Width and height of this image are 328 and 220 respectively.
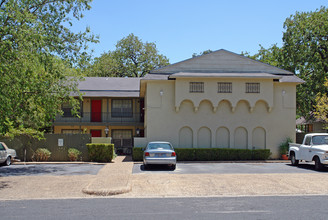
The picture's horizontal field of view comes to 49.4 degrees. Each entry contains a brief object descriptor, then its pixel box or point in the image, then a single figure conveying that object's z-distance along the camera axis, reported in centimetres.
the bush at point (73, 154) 2373
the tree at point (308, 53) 3444
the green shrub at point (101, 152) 2350
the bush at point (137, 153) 2406
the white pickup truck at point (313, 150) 1772
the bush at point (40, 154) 2353
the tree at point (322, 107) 2997
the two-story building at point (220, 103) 2605
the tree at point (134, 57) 5494
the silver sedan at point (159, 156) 1833
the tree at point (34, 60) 1409
